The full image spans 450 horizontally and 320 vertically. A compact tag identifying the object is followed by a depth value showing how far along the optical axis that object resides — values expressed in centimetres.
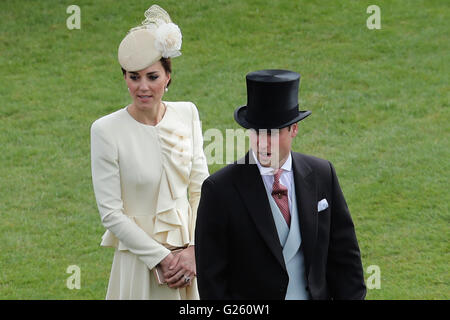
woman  1045
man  902
